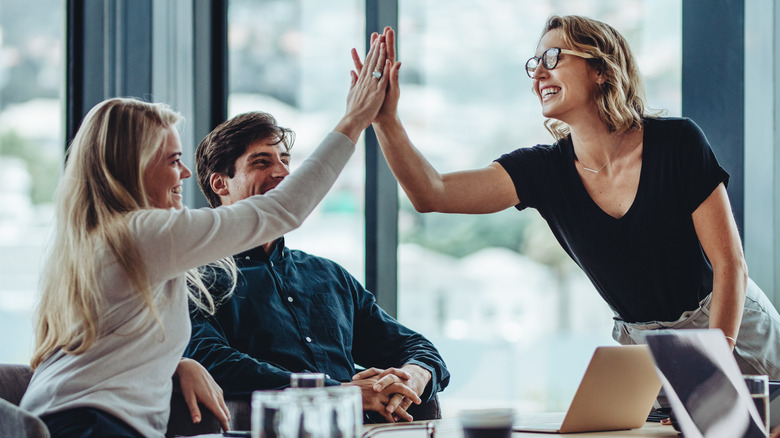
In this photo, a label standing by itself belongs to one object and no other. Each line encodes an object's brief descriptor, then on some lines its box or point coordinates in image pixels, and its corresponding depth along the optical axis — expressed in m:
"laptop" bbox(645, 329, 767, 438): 2.98
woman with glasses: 3.73
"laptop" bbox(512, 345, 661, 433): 3.22
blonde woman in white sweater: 3.28
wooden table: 3.23
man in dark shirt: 3.64
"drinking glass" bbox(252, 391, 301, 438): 2.37
